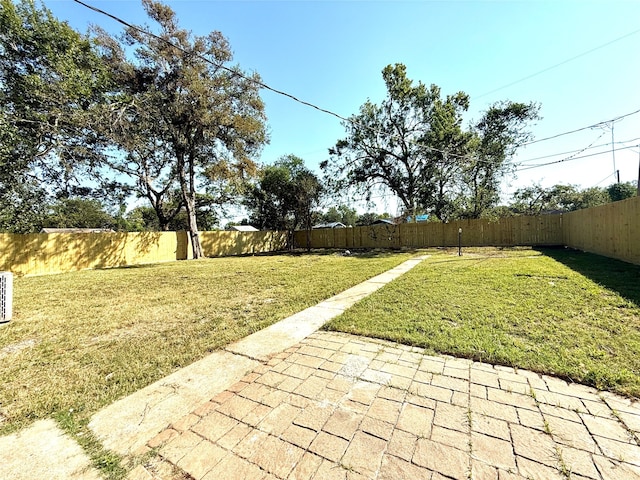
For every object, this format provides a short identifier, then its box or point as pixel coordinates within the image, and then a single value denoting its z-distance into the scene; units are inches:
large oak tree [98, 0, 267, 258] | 451.2
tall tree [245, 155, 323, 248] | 701.3
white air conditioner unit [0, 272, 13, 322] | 160.3
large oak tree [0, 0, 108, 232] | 332.8
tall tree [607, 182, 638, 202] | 1008.5
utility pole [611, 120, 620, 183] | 383.2
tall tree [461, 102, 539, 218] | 655.1
